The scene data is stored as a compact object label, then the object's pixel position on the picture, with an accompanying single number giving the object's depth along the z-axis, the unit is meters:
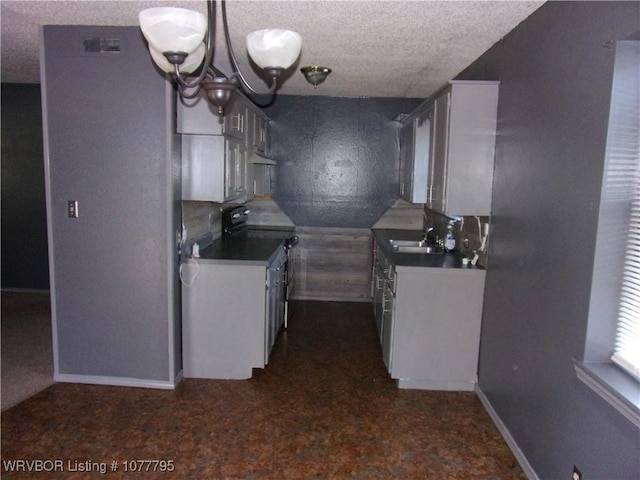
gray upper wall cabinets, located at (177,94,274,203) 3.31
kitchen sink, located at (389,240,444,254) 4.38
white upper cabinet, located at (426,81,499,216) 3.20
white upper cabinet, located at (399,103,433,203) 4.23
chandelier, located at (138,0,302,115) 1.55
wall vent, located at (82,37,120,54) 3.18
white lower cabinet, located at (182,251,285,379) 3.57
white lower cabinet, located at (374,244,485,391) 3.43
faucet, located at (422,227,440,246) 4.68
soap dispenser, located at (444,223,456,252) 4.13
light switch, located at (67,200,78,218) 3.32
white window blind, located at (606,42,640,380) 1.83
